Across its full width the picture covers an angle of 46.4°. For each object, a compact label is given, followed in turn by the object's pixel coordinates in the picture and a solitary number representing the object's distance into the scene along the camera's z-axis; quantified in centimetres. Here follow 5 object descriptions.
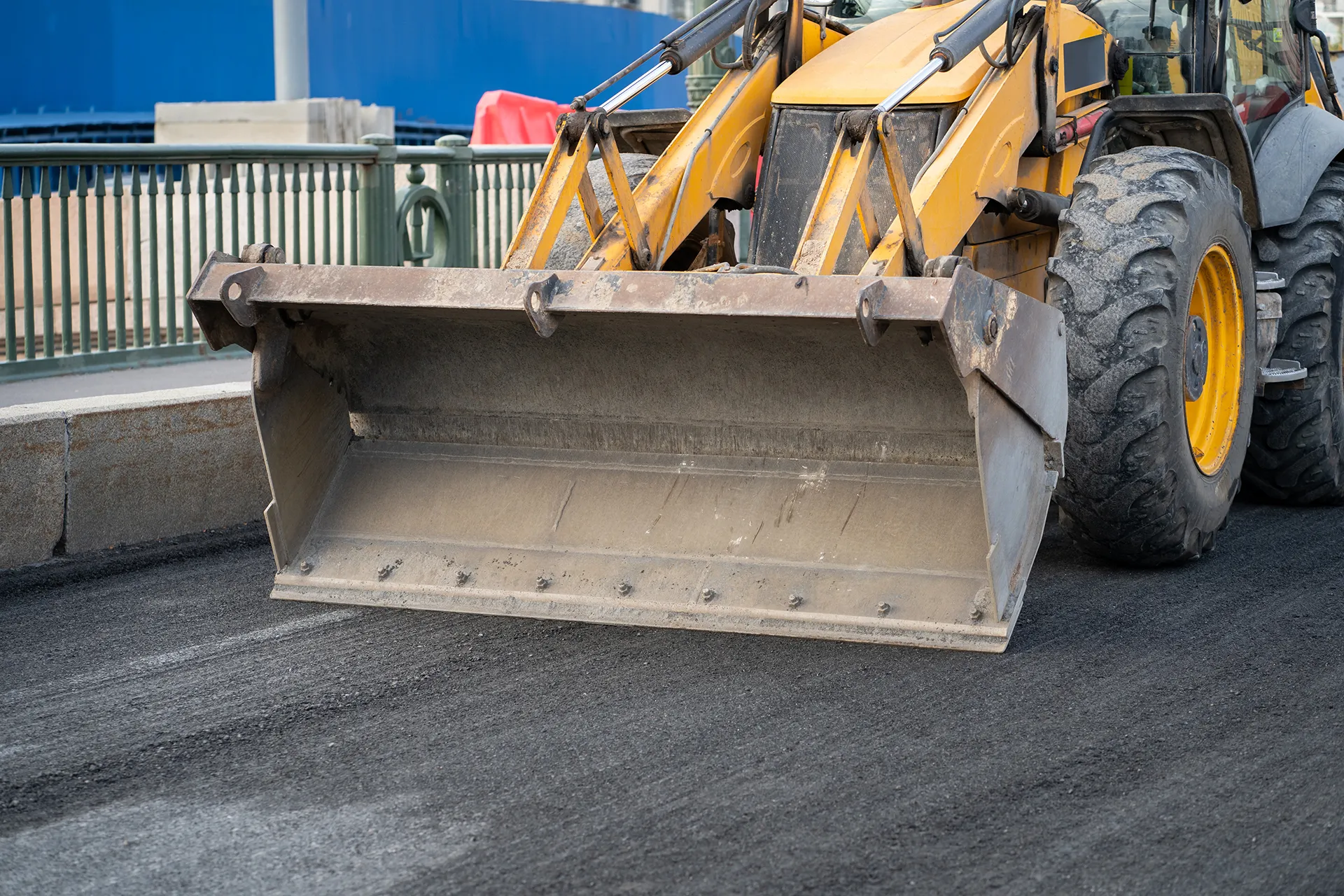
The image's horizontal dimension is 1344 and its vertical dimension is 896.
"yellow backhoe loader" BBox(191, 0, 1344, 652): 441
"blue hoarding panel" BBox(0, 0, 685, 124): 2155
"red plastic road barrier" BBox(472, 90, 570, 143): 1505
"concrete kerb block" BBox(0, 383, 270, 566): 548
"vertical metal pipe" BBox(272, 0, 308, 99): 2066
